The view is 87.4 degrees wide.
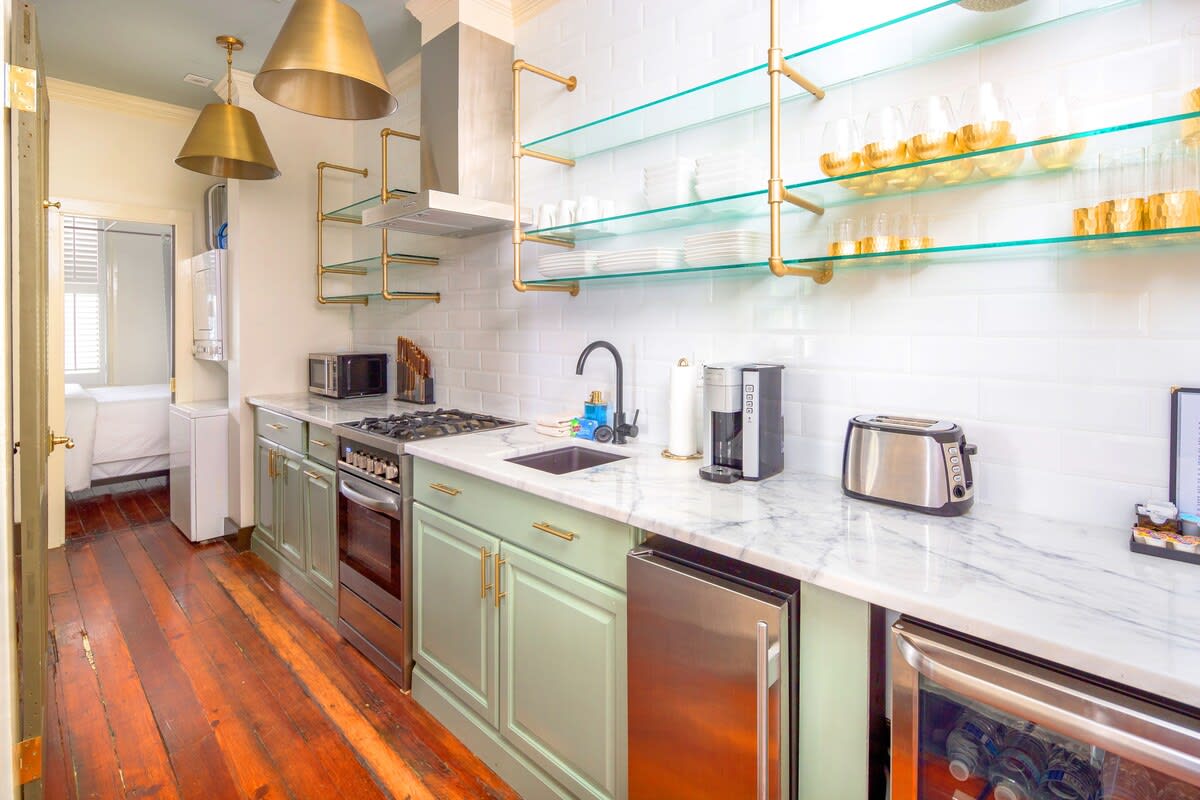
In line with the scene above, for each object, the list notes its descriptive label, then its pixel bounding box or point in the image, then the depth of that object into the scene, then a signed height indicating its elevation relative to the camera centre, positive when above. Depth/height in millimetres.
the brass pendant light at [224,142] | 2934 +1173
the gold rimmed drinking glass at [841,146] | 1608 +629
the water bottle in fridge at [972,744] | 1006 -577
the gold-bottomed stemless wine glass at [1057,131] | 1324 +553
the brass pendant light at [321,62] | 1807 +1015
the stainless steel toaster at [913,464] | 1412 -173
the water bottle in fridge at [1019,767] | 964 -589
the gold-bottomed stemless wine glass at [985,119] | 1356 +604
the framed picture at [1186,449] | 1241 -118
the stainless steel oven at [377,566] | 2295 -701
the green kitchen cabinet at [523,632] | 1571 -703
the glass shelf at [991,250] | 1206 +325
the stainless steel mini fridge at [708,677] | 1176 -582
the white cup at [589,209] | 2281 +658
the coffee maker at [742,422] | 1746 -92
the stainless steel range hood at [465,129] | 2715 +1156
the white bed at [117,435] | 4574 -368
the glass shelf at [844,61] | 1469 +912
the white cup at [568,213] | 2338 +660
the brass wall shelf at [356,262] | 3340 +741
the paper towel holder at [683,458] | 2064 -220
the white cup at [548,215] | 2404 +670
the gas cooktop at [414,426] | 2377 -156
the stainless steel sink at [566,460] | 2252 -257
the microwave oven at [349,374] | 3598 +85
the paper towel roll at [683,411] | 2043 -71
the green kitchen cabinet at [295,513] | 2877 -631
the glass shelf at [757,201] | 1256 +552
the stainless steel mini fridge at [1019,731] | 811 -501
